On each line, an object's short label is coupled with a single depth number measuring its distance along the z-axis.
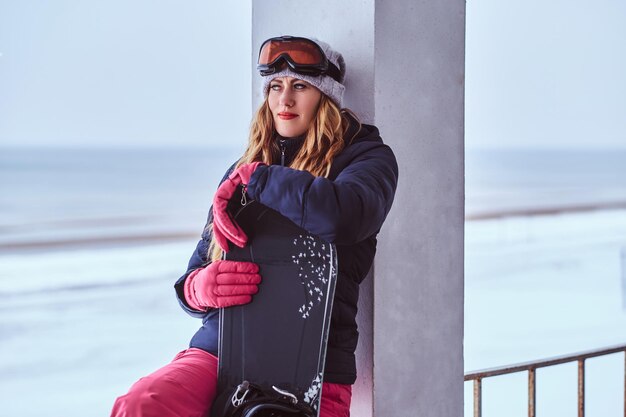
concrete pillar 3.76
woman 3.27
